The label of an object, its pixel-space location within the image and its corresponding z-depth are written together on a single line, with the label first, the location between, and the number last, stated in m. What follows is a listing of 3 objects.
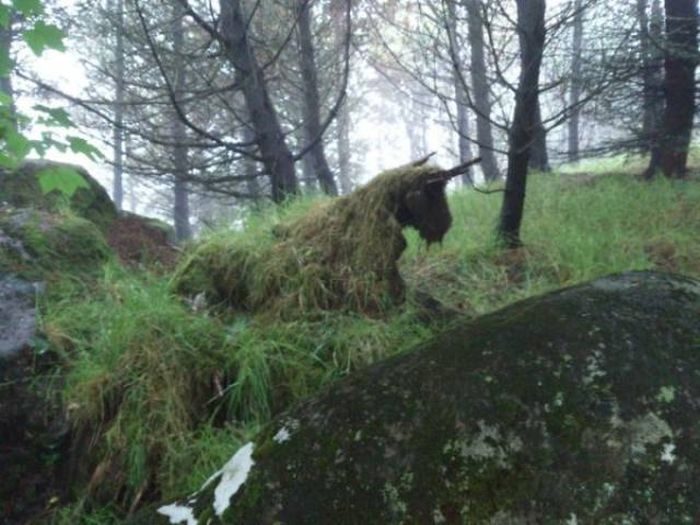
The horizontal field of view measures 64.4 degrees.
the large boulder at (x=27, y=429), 2.85
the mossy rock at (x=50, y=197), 5.73
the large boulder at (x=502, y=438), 1.33
